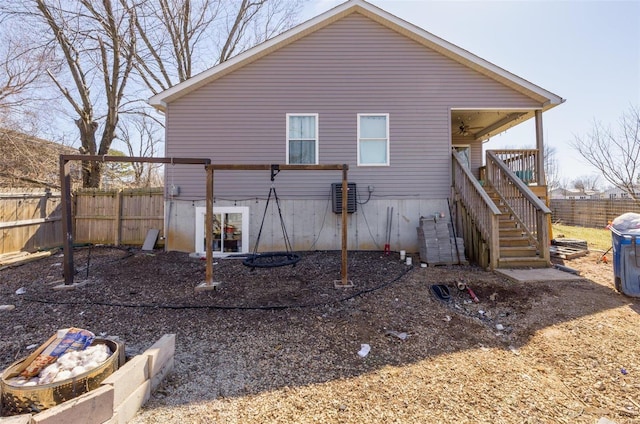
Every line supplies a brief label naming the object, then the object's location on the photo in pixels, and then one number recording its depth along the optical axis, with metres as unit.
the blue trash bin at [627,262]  4.41
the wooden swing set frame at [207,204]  4.75
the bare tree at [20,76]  9.99
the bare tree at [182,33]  12.70
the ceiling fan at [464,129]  9.40
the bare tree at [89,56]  10.33
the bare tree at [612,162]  9.75
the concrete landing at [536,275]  5.04
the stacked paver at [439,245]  6.22
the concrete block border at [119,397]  1.72
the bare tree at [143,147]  18.11
